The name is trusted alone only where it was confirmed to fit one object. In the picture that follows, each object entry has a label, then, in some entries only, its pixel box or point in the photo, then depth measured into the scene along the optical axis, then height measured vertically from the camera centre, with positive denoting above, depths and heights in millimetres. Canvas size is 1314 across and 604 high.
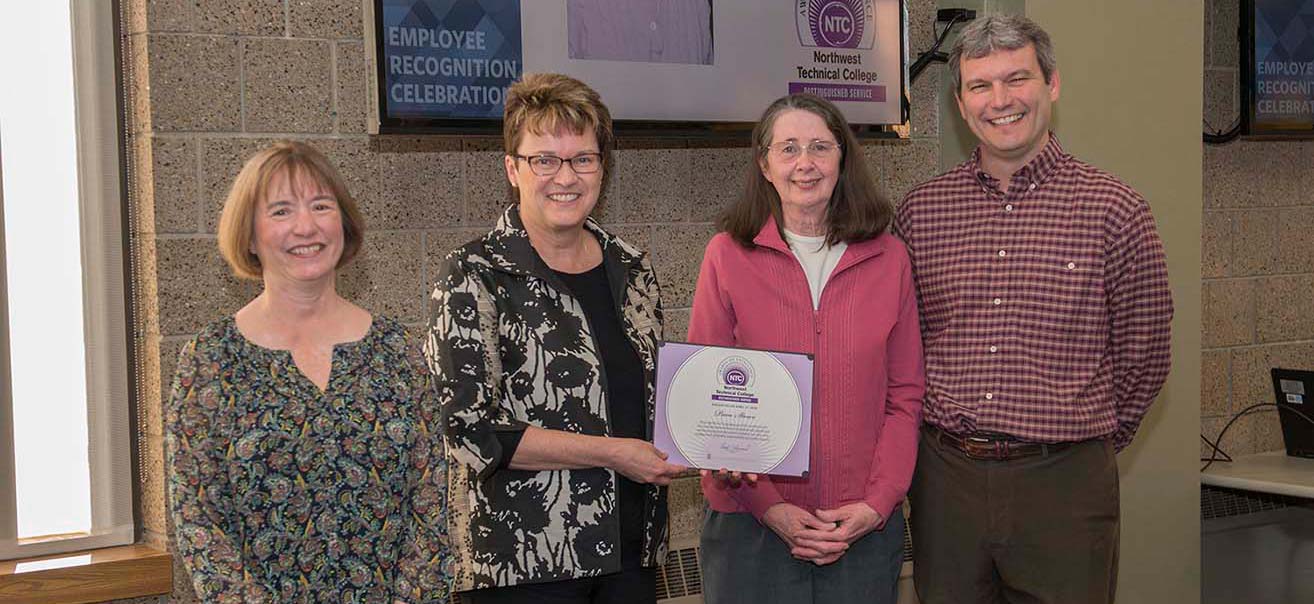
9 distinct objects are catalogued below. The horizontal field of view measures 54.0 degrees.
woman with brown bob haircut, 1819 -241
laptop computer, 4348 -552
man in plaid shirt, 2555 -199
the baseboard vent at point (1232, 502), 4535 -925
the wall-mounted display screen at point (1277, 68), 4402 +607
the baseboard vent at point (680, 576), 3451 -864
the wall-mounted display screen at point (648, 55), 3033 +517
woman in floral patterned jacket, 2232 -227
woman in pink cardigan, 2424 -175
